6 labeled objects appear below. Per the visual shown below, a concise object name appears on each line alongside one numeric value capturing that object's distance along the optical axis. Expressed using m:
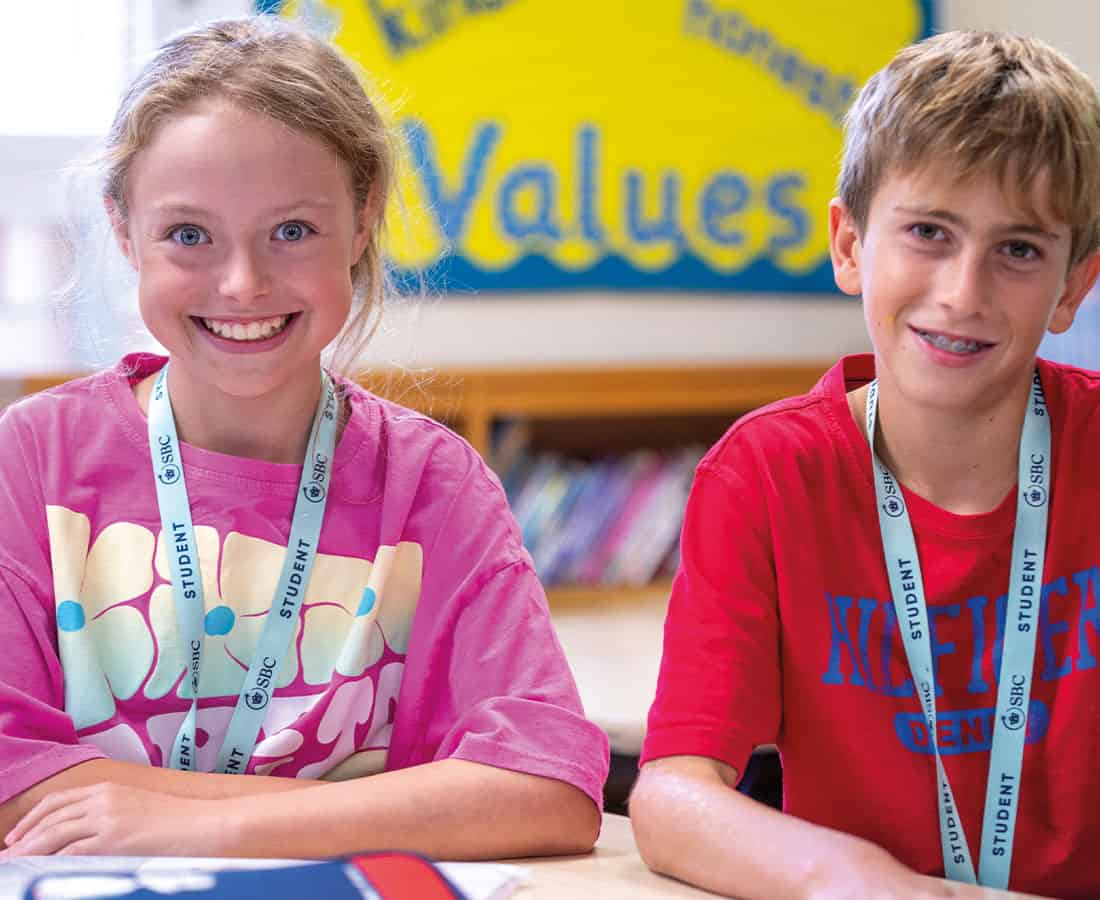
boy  1.24
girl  1.18
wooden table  1.01
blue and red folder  0.90
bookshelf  3.34
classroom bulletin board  3.64
